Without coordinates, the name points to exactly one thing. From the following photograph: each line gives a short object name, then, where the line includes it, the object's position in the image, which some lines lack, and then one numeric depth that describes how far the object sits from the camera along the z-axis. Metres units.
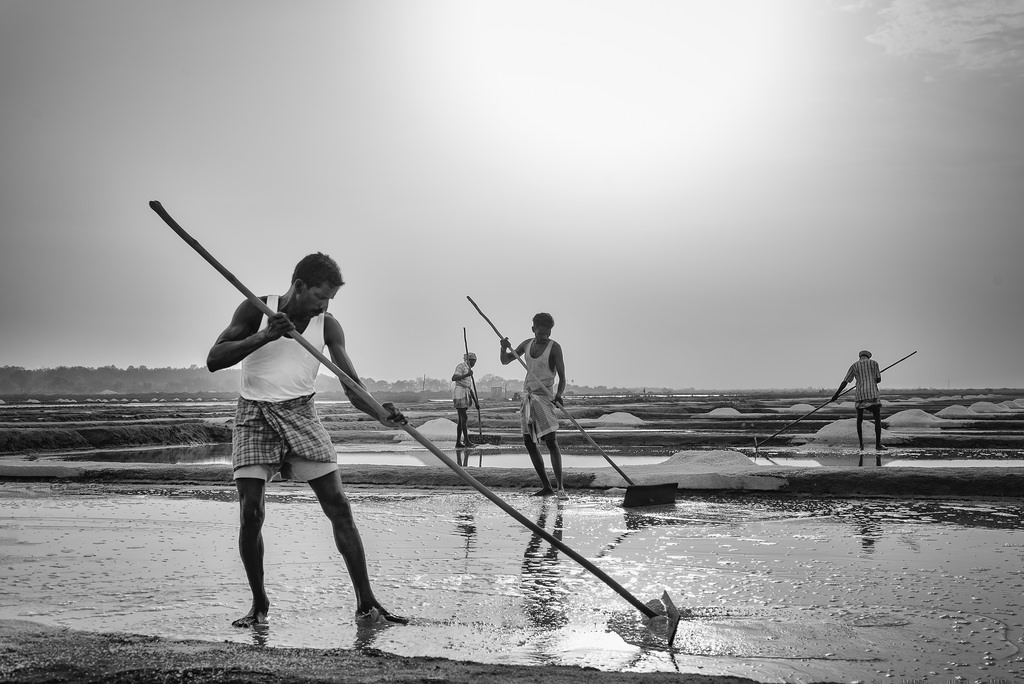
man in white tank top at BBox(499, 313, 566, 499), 9.11
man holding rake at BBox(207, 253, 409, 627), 4.04
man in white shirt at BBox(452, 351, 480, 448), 17.19
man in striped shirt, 15.77
